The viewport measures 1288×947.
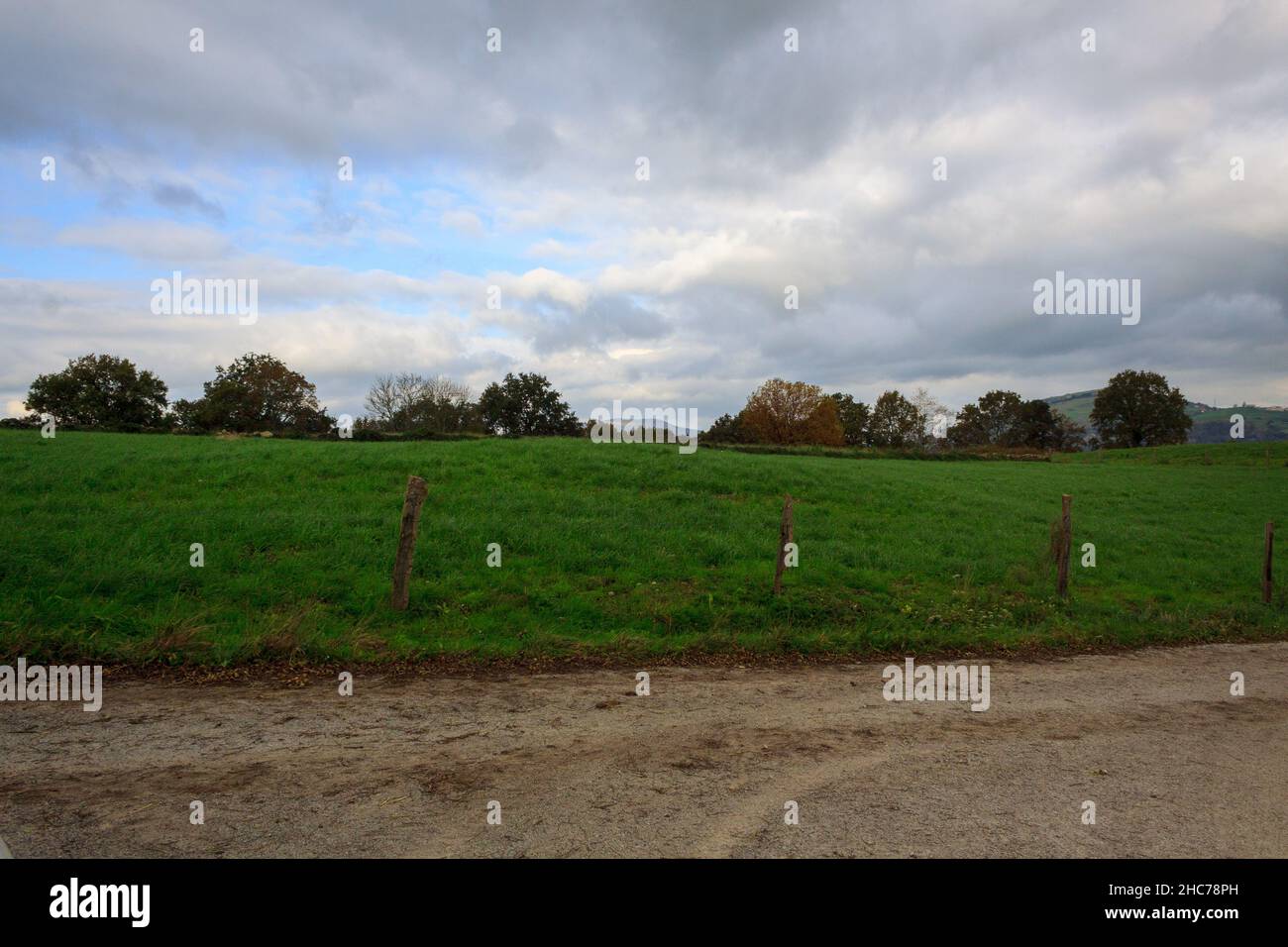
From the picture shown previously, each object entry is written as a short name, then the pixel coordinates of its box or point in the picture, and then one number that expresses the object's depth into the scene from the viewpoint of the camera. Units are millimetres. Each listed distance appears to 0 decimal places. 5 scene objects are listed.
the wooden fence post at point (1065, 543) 14792
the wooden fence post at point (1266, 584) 15820
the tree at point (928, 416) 120125
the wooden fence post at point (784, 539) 13094
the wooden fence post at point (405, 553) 11438
